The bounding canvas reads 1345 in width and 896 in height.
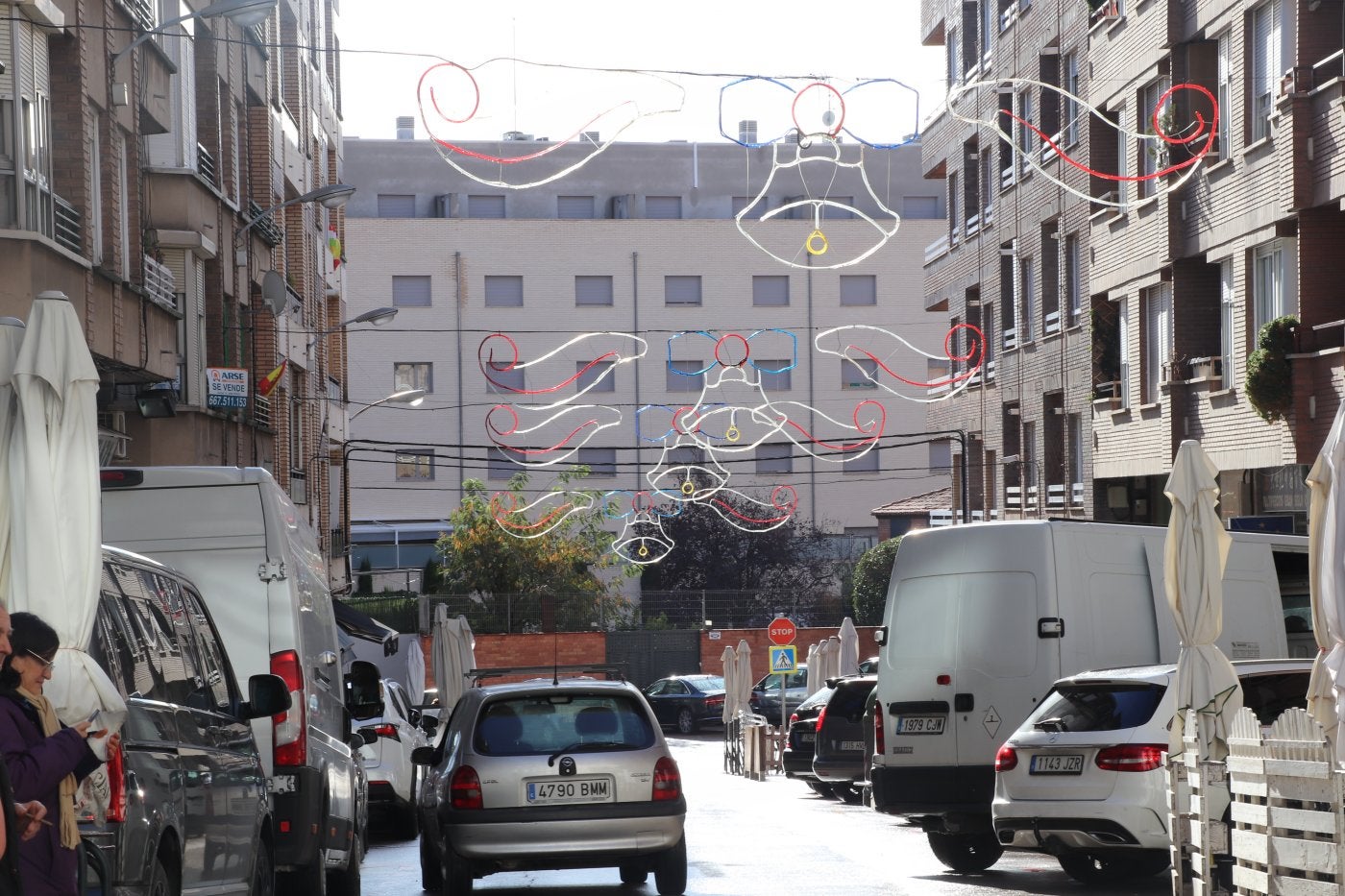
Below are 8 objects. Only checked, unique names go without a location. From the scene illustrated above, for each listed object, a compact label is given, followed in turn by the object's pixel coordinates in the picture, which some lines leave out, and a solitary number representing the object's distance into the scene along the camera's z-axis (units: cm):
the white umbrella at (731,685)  4072
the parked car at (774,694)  4691
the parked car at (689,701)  5134
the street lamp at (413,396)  4090
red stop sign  3881
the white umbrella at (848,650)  3891
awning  3725
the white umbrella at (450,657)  3553
